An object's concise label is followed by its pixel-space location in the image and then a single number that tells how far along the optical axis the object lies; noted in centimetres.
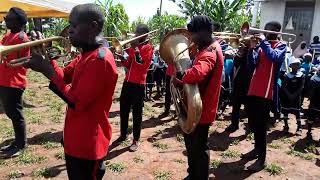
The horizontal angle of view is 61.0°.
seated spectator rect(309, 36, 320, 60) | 826
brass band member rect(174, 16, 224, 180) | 245
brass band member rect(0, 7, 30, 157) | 343
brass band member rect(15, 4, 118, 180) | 183
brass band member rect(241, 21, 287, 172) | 345
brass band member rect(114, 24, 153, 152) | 395
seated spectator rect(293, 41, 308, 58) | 849
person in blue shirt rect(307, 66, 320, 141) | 469
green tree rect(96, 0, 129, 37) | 1389
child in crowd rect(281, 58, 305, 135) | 498
